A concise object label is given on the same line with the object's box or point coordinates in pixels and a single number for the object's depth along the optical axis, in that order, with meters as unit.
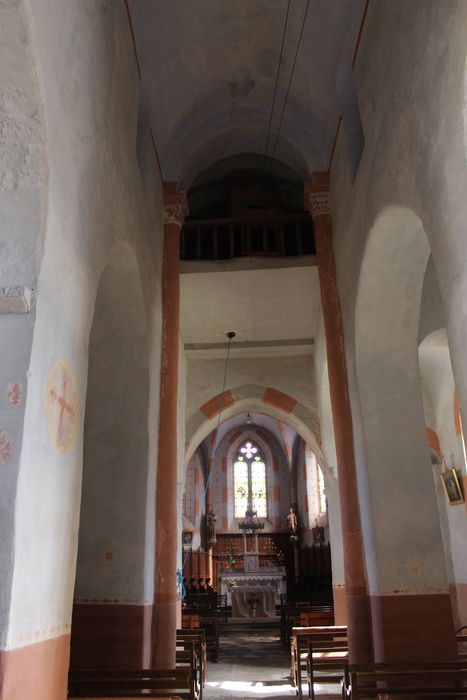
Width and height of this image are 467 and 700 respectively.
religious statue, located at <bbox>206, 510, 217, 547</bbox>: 21.03
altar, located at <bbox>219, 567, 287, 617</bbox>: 17.64
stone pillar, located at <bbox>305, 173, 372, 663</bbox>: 6.93
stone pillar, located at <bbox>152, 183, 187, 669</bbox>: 6.98
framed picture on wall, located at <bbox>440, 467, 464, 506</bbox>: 11.52
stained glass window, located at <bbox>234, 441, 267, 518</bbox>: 22.92
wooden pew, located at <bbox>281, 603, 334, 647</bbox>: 11.98
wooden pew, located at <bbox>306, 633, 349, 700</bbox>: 6.85
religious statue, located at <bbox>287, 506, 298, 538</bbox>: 20.75
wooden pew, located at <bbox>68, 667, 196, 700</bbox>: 4.97
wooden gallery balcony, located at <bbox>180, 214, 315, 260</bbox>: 10.39
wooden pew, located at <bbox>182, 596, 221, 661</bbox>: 11.22
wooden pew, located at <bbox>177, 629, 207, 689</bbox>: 7.99
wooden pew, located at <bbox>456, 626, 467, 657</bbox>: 7.24
